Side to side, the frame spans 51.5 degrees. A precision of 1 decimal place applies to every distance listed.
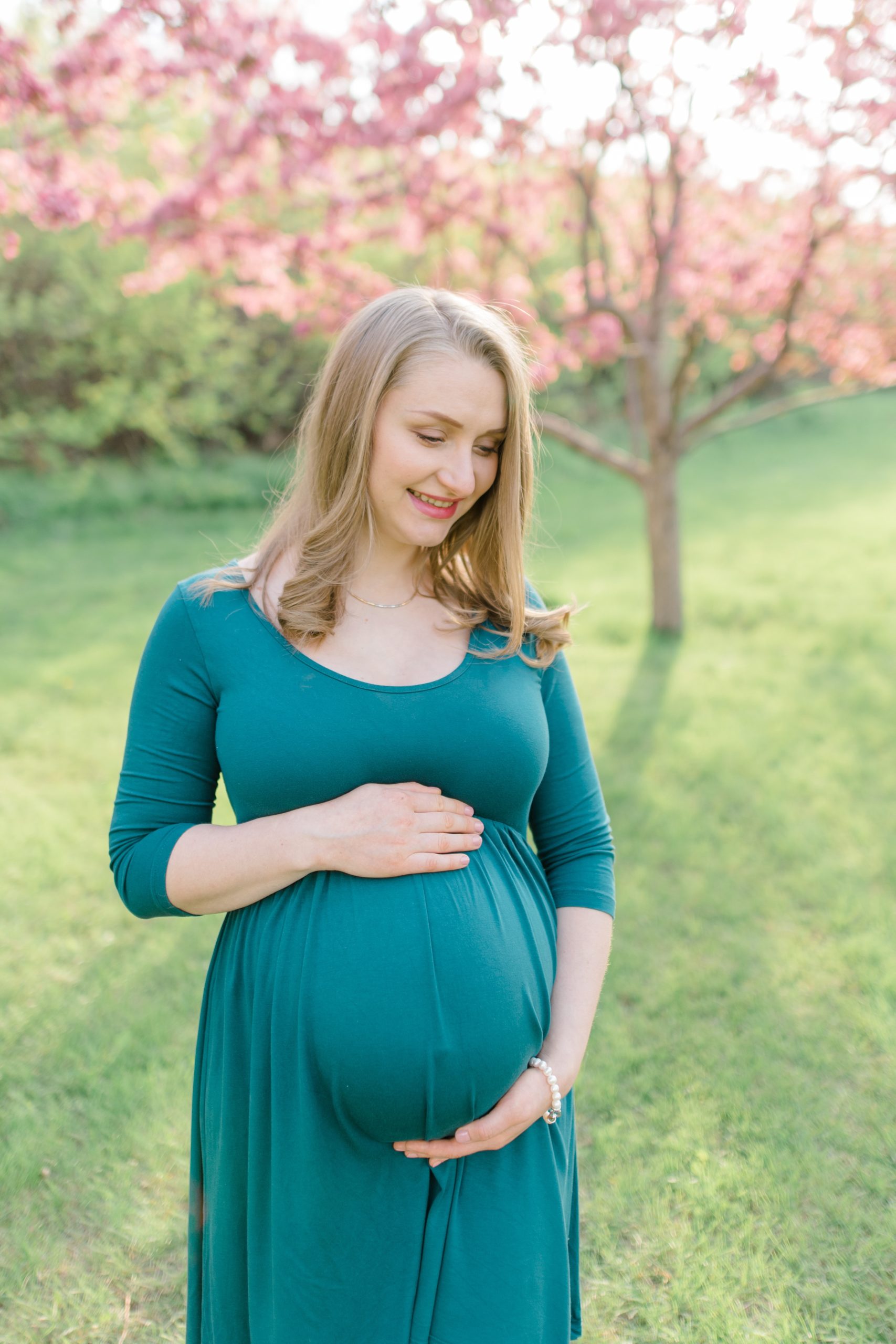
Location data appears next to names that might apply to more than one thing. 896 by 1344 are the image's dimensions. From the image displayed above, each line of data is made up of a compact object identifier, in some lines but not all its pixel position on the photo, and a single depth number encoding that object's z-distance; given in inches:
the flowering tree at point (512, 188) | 192.2
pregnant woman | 54.9
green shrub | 432.8
